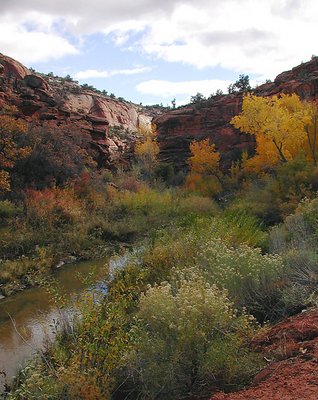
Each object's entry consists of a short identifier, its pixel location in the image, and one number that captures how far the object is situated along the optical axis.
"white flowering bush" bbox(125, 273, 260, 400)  5.23
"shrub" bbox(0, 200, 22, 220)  20.41
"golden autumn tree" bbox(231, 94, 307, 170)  28.80
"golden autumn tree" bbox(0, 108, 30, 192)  20.03
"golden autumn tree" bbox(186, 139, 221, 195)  39.94
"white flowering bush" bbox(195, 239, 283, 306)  7.77
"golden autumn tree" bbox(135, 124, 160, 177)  47.60
